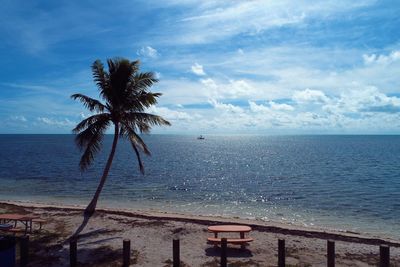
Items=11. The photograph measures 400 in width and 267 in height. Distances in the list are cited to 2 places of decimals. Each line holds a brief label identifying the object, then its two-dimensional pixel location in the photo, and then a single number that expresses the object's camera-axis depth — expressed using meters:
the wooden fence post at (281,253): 10.30
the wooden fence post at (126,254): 10.49
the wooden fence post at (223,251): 10.46
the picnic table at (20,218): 14.39
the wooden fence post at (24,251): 10.47
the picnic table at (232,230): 12.48
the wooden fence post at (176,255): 10.45
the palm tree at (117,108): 17.48
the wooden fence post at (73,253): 10.48
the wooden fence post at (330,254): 10.04
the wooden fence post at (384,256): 9.37
